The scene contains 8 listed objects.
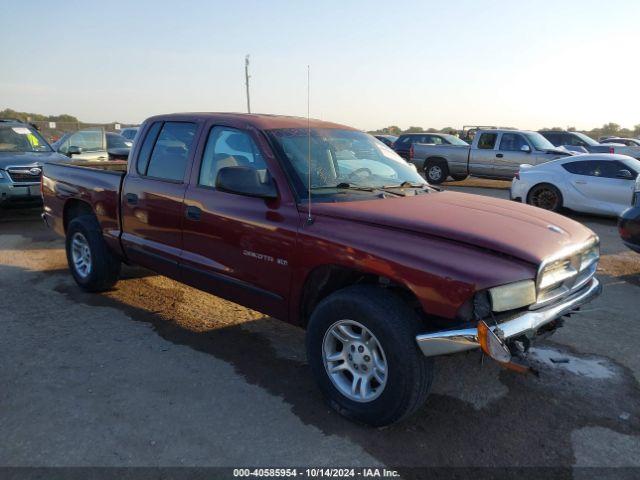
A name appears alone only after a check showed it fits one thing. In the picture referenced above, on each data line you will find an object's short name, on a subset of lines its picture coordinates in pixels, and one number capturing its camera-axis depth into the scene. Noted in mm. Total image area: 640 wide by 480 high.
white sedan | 9570
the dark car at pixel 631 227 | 5668
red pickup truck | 2742
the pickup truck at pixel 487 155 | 14664
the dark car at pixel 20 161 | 8969
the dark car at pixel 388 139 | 24595
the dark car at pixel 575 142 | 18438
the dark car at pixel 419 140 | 18406
